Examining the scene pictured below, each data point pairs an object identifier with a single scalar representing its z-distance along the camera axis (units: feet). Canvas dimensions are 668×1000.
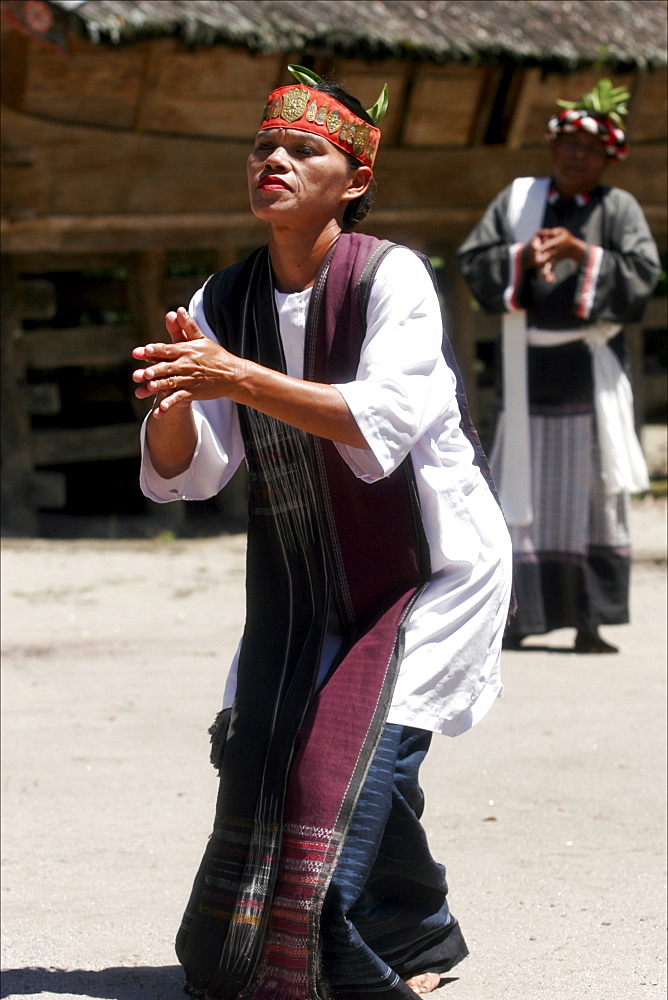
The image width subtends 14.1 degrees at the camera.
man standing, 34.99
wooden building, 45.81
